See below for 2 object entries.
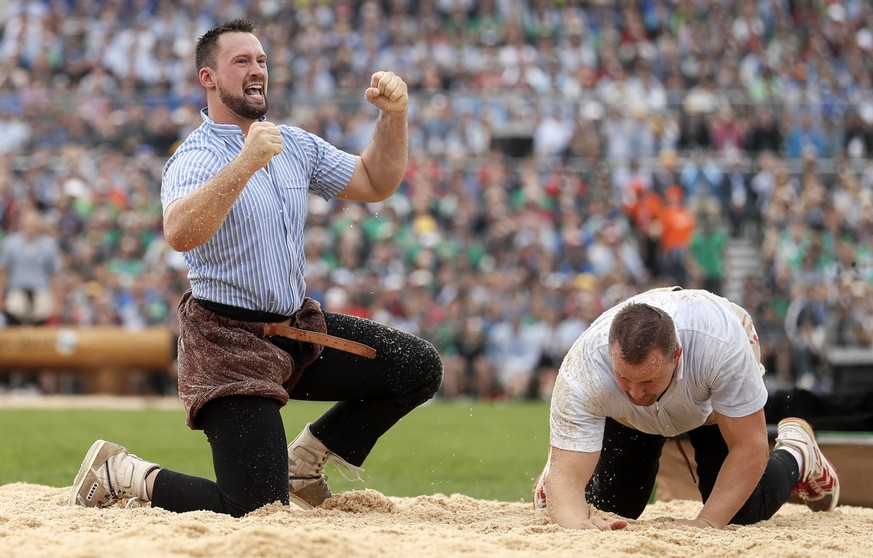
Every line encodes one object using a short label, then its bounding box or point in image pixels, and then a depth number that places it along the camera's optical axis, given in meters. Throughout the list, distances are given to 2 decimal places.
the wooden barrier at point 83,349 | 32.16
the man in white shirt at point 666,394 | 10.21
